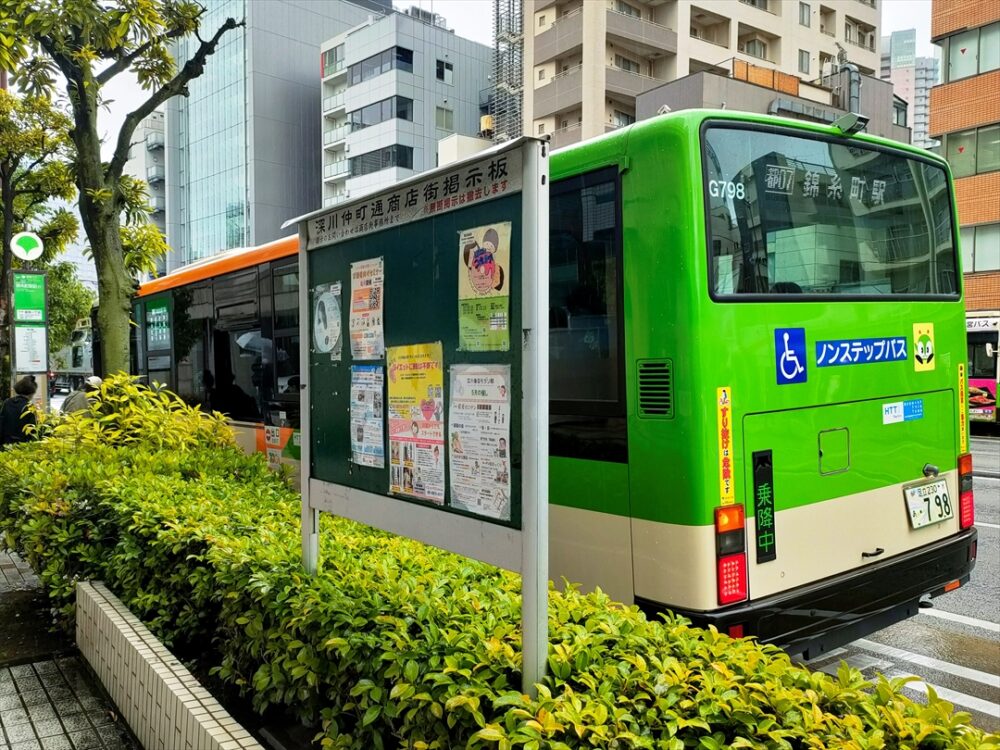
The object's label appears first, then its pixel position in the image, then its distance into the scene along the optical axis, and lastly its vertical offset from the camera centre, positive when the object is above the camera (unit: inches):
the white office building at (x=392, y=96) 1900.8 +637.8
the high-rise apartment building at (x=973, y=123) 1016.9 +295.6
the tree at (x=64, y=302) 884.0 +85.3
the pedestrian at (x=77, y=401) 332.8 -13.3
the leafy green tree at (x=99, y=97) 304.0 +104.0
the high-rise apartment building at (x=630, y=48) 1389.0 +557.5
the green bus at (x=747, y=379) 151.7 -3.5
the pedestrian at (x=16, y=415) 364.2 -18.6
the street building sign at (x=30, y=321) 445.1 +27.4
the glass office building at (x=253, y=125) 2103.8 +639.9
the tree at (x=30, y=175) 635.5 +160.0
